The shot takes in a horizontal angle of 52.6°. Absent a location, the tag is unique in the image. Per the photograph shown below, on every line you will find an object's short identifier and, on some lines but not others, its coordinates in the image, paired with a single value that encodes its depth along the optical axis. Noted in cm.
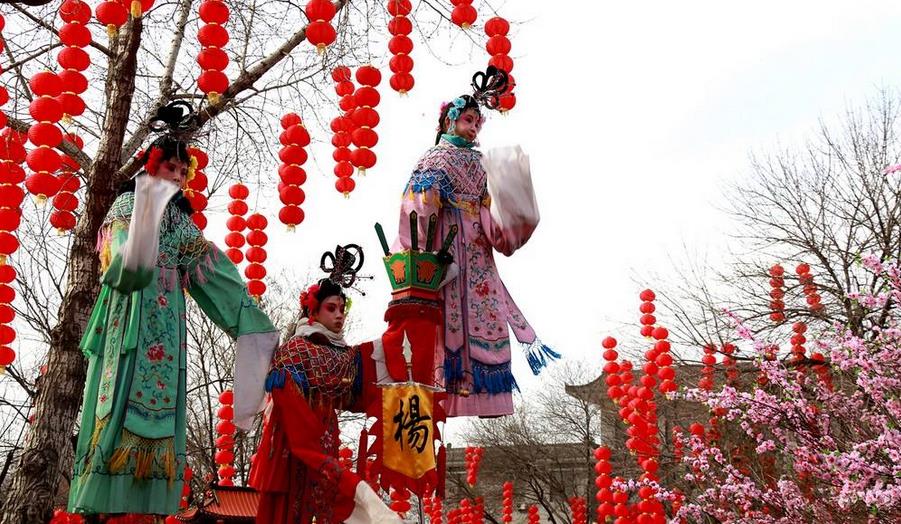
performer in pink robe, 478
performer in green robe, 388
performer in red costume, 421
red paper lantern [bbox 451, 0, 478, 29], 691
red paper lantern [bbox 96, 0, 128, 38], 540
